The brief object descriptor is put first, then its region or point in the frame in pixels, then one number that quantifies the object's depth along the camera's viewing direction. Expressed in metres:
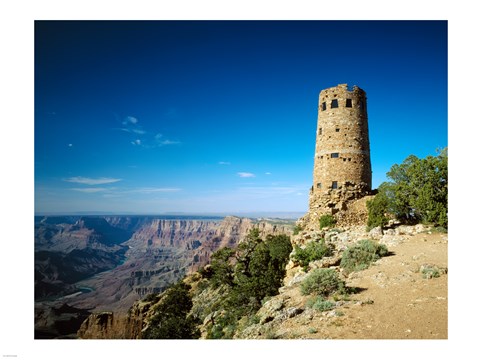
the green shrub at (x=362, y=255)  10.59
